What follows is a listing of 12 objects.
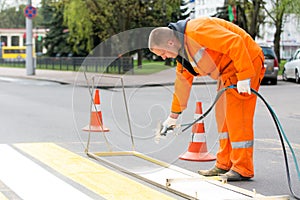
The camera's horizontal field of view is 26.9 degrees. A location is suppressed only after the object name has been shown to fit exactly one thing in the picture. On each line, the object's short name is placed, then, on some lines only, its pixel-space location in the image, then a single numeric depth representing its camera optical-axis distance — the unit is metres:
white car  26.78
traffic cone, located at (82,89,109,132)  8.90
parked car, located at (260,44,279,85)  25.55
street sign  32.34
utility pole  32.91
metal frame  6.01
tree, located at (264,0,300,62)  33.10
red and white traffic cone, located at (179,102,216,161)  7.68
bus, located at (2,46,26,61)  86.31
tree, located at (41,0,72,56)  59.84
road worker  6.08
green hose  6.19
